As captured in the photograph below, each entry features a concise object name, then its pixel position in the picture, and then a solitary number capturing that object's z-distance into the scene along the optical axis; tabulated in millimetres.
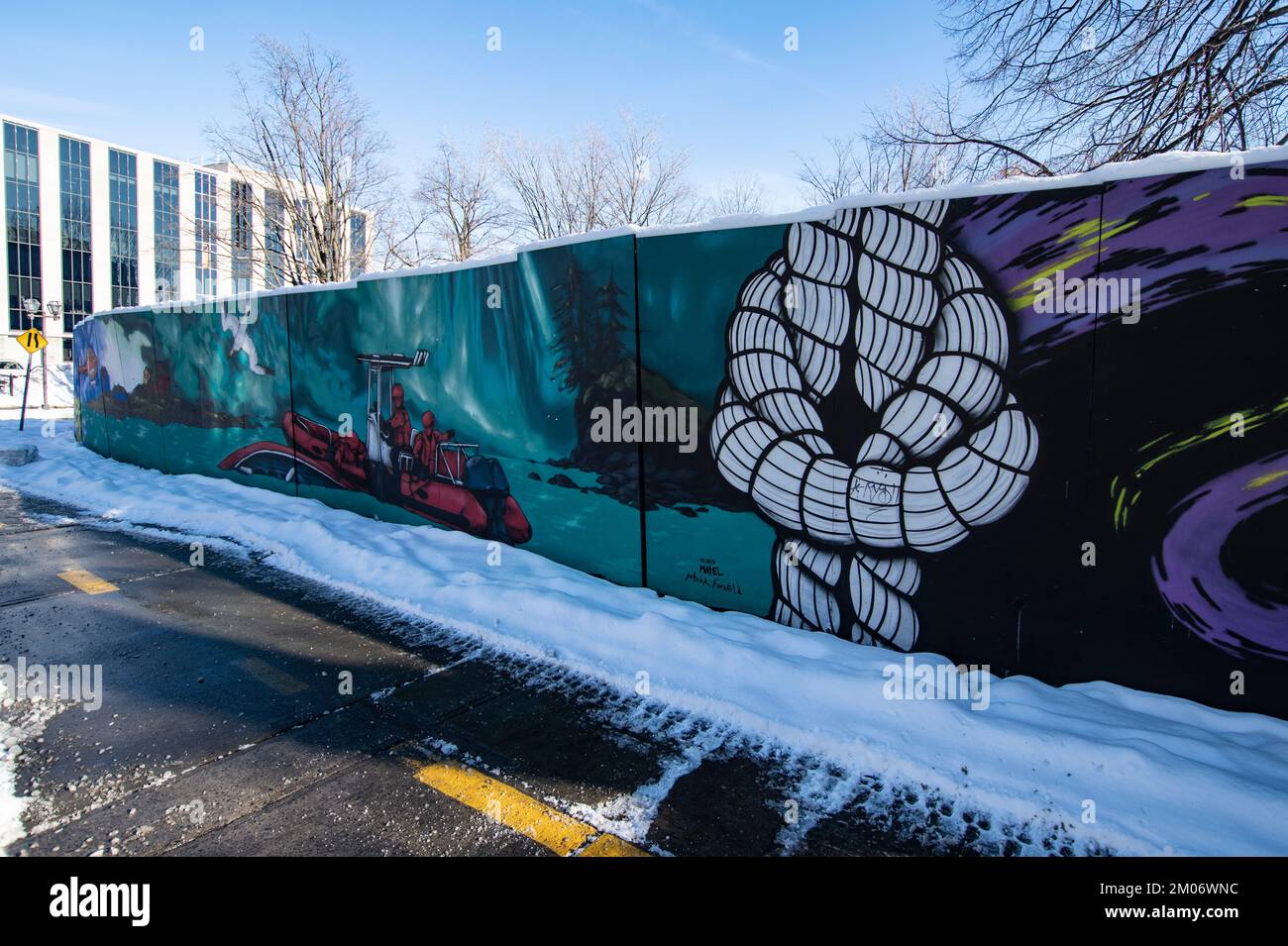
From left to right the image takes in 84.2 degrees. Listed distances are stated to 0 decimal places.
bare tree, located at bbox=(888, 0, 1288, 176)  6805
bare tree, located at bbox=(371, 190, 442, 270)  28980
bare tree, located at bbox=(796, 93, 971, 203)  10625
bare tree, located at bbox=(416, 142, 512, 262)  32000
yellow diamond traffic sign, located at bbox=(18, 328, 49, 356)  17142
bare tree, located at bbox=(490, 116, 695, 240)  32938
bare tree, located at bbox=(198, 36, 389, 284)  24797
